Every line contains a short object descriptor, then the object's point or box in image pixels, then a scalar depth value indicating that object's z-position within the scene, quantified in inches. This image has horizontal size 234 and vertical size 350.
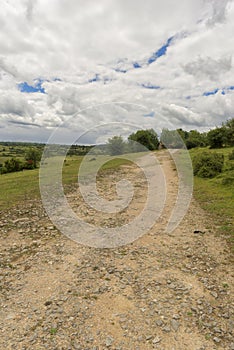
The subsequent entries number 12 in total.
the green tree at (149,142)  1246.3
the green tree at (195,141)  2581.2
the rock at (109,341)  150.2
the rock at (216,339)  151.5
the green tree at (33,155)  2001.7
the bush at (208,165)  739.4
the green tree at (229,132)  1689.1
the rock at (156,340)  150.9
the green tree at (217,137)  1855.3
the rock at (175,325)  161.7
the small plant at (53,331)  157.8
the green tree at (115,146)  692.5
